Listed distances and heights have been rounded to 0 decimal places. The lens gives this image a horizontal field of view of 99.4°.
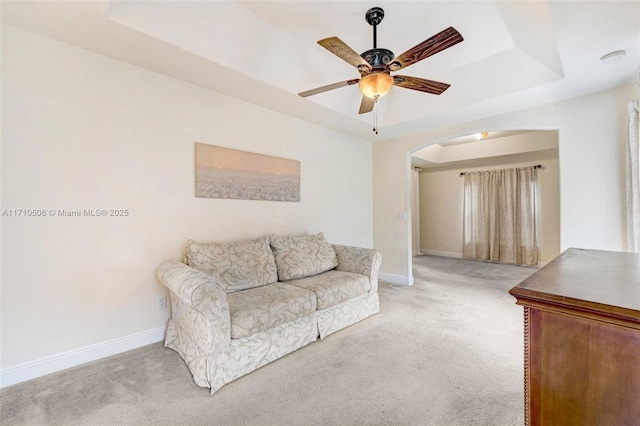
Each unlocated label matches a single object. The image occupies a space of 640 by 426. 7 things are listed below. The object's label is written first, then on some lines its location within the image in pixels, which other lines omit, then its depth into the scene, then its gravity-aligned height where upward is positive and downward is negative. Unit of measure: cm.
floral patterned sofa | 178 -67
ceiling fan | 173 +108
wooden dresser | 73 -41
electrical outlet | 246 -78
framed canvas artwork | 273 +46
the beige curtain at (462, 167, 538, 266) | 572 -6
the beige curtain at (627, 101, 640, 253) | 249 +33
